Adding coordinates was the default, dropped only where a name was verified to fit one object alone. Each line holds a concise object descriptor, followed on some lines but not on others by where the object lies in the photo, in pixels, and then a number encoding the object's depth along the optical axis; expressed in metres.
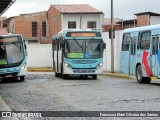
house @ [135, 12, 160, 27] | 57.10
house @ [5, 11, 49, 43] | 76.44
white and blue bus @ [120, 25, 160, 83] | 21.09
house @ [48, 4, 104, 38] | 72.69
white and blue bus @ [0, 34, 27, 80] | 27.38
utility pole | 34.45
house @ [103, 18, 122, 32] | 72.45
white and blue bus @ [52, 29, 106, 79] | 27.12
